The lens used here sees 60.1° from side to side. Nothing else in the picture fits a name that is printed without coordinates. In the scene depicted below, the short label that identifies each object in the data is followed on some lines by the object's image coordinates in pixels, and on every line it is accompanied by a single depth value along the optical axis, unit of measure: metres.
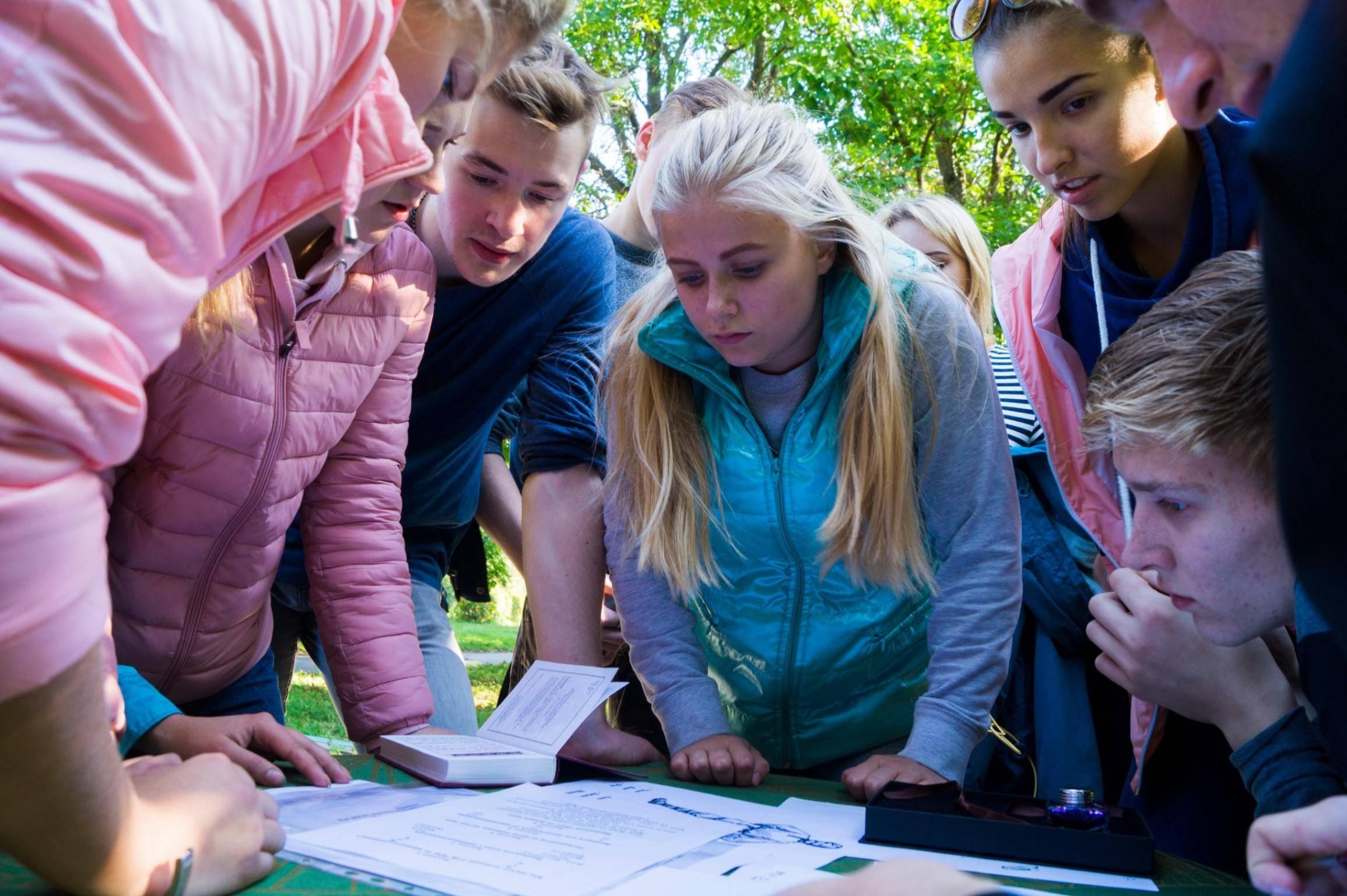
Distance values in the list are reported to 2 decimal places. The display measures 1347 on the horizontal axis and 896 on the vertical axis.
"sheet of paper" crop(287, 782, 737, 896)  1.11
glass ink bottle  1.32
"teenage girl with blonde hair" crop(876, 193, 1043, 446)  3.69
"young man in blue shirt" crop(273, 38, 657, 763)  2.20
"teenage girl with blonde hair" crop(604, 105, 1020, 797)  1.90
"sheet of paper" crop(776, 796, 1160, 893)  1.22
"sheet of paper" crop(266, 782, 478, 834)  1.28
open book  1.54
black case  1.27
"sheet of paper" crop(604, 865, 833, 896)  1.07
